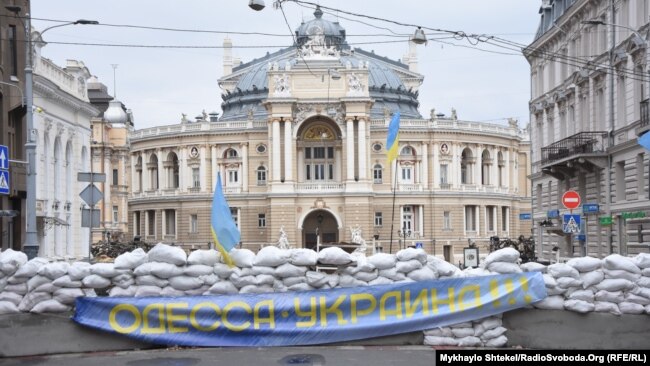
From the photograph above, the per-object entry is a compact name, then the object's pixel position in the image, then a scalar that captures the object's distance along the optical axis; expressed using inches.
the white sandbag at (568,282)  529.0
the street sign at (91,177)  777.6
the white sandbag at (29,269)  531.8
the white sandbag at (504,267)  538.6
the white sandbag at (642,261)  536.7
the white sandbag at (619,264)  531.5
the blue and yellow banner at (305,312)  528.4
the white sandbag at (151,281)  535.2
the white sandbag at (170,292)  536.1
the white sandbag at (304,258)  535.5
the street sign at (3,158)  768.3
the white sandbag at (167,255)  534.6
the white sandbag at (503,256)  538.3
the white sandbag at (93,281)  531.8
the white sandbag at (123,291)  535.2
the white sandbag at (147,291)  534.6
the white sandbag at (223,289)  535.8
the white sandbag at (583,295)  530.3
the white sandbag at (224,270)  538.0
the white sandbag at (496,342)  526.3
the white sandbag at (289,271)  535.5
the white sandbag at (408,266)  539.2
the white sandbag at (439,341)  529.7
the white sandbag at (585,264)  533.3
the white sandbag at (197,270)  537.0
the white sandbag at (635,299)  530.6
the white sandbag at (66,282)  528.4
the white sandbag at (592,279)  530.6
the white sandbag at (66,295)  529.0
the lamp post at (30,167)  877.2
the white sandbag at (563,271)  531.2
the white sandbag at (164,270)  533.3
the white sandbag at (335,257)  532.4
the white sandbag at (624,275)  531.8
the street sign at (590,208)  1190.9
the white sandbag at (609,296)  529.3
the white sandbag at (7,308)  526.0
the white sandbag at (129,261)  538.0
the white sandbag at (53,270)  527.5
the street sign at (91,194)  776.3
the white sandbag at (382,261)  539.5
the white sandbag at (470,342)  527.2
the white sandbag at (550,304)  530.0
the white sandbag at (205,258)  540.1
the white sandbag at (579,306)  525.3
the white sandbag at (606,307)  527.7
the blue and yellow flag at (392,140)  1380.4
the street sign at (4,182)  760.3
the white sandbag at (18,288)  533.3
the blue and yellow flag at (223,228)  537.6
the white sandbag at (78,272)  533.0
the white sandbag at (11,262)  532.4
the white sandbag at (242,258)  539.5
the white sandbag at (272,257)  535.8
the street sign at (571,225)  935.0
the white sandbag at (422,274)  538.0
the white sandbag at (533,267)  537.6
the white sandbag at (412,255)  537.3
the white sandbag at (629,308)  528.1
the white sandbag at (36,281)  528.7
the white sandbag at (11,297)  531.2
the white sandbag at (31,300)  528.4
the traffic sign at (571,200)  949.2
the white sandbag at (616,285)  528.4
